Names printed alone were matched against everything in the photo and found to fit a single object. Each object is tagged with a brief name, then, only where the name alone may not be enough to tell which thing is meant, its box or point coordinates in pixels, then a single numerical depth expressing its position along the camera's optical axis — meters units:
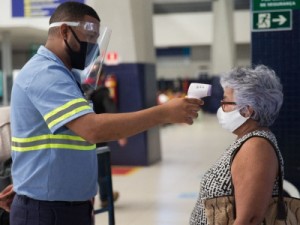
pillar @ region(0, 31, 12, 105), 10.89
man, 1.64
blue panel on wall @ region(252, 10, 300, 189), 3.69
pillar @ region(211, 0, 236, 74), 18.66
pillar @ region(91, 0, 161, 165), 7.39
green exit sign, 3.67
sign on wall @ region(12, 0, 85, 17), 3.84
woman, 1.77
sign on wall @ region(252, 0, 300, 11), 3.63
